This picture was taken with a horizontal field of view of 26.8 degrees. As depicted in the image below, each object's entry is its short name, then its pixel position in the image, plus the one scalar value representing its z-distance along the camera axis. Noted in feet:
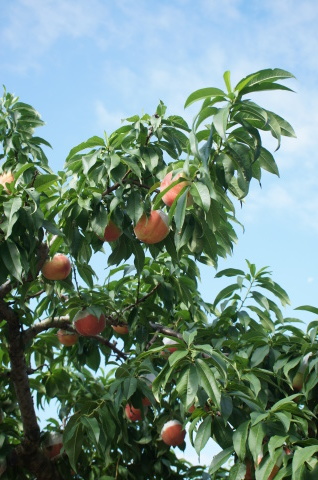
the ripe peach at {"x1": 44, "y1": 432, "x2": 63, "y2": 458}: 10.34
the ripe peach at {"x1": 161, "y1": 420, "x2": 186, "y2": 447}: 9.73
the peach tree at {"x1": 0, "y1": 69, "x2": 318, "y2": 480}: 6.42
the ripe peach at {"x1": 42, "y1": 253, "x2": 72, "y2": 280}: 8.70
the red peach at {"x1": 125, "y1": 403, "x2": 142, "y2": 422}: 9.46
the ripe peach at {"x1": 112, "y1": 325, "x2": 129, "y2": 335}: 10.52
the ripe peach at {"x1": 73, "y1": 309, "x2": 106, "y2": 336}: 9.13
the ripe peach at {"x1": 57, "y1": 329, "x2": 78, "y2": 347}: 10.55
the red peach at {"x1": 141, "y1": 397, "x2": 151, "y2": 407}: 9.21
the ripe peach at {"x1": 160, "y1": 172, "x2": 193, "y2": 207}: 6.35
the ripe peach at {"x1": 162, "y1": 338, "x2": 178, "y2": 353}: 8.79
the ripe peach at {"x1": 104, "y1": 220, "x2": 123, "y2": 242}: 7.71
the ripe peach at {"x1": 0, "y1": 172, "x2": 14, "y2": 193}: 8.61
